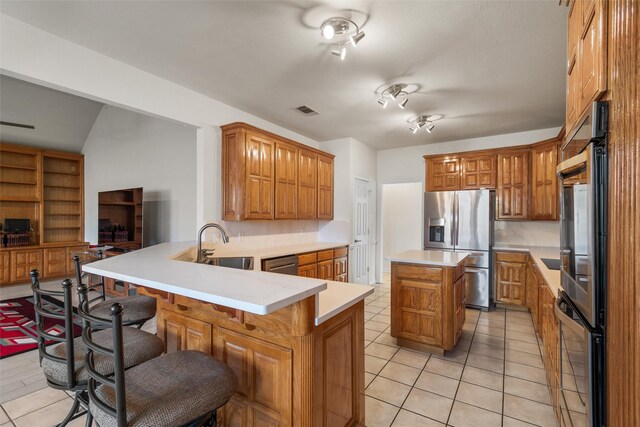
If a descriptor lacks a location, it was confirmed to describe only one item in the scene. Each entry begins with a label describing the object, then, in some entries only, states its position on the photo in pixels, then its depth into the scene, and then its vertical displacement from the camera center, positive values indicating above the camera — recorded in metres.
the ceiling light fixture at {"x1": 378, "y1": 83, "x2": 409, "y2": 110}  3.13 +1.33
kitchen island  2.81 -0.84
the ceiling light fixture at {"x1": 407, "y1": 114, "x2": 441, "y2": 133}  4.09 +1.34
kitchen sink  2.83 -0.45
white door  5.37 -0.31
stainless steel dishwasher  3.51 -0.60
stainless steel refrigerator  4.33 -0.22
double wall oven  1.02 -0.21
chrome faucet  2.21 -0.28
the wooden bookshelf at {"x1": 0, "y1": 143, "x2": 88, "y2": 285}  5.62 +0.21
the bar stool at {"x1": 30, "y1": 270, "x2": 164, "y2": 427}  1.21 -0.65
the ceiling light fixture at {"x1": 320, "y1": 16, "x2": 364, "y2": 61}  2.06 +1.35
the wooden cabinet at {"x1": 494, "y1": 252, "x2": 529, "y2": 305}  4.20 -0.89
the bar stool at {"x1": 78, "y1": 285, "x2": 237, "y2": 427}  0.92 -0.63
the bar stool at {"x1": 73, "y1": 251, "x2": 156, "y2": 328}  1.94 -0.63
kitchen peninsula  1.21 -0.59
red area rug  3.02 -1.32
